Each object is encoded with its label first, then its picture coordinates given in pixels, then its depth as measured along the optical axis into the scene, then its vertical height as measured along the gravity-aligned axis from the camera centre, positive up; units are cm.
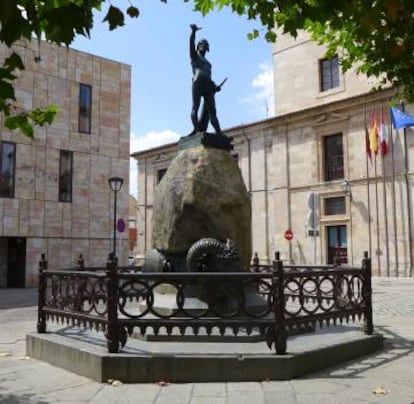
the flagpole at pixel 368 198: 2602 +274
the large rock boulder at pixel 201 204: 801 +76
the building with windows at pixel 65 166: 2002 +354
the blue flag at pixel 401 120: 2347 +597
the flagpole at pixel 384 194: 2520 +287
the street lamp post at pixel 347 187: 2719 +338
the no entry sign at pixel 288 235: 2554 +86
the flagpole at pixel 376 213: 2550 +195
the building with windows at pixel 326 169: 2544 +456
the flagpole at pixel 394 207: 2484 +219
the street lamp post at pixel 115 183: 1752 +237
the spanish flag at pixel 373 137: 2591 +573
